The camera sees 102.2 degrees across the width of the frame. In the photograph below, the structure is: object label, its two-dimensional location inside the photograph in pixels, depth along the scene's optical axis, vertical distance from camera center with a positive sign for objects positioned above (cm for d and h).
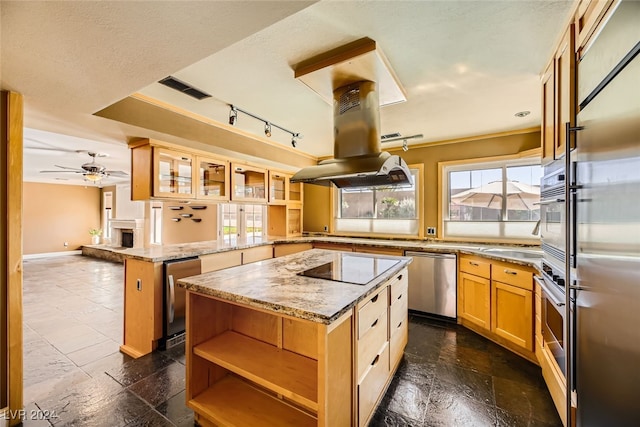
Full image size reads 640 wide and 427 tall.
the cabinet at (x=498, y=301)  233 -89
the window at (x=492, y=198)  333 +21
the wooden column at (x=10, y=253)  164 -26
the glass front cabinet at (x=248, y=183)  378 +48
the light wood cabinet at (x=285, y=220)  475 -12
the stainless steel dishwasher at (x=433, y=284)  315 -88
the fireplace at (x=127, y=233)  750 -58
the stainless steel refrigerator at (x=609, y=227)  78 -5
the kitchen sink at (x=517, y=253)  265 -43
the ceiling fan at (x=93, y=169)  455 +82
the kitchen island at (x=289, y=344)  119 -78
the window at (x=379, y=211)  412 +5
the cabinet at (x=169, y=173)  284 +49
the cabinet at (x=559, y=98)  133 +69
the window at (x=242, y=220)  516 -14
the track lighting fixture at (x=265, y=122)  250 +106
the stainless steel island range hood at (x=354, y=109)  178 +84
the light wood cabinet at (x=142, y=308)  242 -91
